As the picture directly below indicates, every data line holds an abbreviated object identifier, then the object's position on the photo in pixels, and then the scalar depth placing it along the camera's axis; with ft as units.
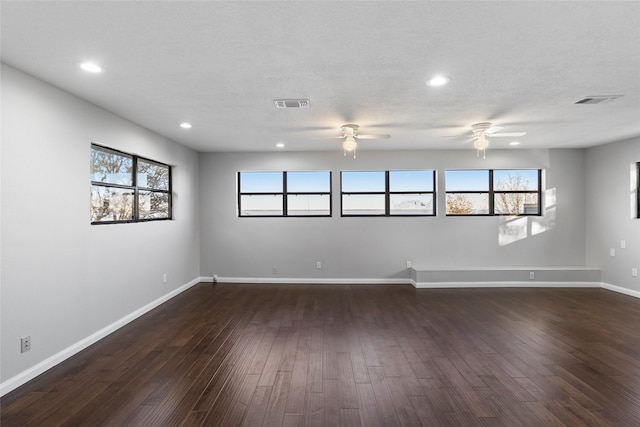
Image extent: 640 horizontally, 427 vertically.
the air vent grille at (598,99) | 10.87
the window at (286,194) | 21.43
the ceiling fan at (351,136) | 14.14
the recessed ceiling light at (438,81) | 9.31
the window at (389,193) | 21.30
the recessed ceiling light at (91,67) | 8.48
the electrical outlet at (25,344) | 8.82
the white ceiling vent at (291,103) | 11.18
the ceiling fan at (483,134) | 14.01
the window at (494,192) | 21.12
